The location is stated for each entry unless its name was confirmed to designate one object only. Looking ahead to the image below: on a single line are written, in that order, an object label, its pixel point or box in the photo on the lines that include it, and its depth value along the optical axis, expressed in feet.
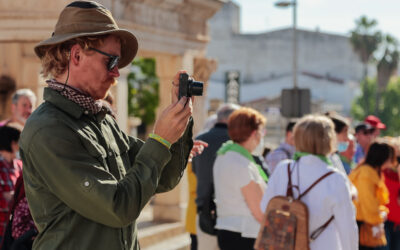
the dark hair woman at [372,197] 19.47
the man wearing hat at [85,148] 6.52
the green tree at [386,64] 184.34
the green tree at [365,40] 179.63
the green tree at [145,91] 106.42
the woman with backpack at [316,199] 13.08
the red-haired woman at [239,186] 15.52
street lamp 70.59
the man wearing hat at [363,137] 27.99
